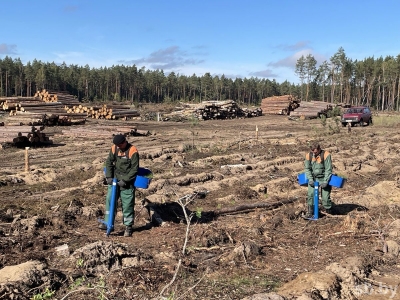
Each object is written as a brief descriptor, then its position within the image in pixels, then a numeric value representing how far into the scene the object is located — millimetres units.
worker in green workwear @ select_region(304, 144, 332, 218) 7988
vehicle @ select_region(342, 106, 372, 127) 31750
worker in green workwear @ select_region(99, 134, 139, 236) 6770
